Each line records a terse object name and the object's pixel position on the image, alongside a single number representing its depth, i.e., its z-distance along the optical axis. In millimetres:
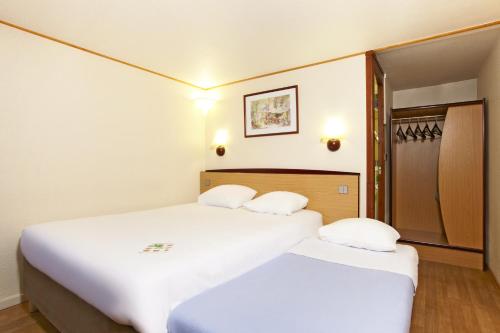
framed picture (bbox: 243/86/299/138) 3219
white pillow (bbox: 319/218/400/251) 1989
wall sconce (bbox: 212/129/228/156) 3830
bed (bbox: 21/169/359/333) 1251
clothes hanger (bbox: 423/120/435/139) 3820
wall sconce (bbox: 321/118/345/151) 2902
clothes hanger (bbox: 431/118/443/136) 3753
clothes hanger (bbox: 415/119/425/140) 3879
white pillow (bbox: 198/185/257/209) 3041
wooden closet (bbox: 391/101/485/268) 2979
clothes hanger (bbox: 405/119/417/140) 3930
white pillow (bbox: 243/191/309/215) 2668
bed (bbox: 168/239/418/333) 1099
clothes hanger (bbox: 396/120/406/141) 4008
